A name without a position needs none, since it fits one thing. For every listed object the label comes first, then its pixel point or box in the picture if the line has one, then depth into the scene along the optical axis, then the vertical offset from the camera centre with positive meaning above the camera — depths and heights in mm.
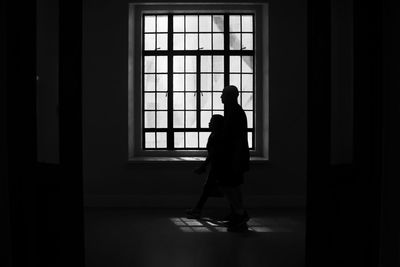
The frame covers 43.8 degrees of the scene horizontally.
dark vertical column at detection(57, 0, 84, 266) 3506 -74
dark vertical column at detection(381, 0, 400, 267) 3328 -109
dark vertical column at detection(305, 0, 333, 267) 3488 -137
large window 8719 +759
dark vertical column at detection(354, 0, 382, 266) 3340 -83
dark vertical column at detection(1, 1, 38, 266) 3273 -37
